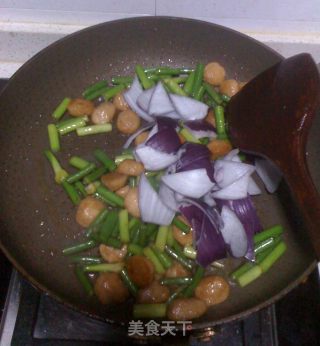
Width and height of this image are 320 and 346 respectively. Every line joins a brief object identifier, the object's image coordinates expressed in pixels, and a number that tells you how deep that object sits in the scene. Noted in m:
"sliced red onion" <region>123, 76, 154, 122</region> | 0.38
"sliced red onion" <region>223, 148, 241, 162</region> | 0.37
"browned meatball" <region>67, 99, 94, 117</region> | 0.38
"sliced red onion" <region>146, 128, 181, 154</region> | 0.35
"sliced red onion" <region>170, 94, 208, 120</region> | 0.37
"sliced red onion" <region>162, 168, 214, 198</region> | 0.34
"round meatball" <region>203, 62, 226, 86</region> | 0.40
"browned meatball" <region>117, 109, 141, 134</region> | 0.38
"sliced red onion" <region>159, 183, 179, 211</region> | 0.34
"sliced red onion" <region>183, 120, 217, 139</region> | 0.37
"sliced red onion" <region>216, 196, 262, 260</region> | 0.35
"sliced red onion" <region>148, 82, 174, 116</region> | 0.37
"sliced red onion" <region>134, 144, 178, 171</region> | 0.35
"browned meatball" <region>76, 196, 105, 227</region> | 0.35
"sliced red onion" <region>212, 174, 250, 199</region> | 0.35
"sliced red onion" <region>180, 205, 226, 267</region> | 0.33
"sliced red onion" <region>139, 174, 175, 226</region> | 0.34
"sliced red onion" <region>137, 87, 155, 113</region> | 0.37
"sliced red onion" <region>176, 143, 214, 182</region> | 0.34
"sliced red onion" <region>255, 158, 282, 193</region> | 0.37
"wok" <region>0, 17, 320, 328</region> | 0.33
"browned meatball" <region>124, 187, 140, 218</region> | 0.35
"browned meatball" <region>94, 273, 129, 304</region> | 0.32
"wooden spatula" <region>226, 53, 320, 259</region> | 0.30
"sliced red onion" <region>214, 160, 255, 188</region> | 0.35
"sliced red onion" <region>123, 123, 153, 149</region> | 0.38
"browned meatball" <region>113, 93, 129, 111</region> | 0.39
